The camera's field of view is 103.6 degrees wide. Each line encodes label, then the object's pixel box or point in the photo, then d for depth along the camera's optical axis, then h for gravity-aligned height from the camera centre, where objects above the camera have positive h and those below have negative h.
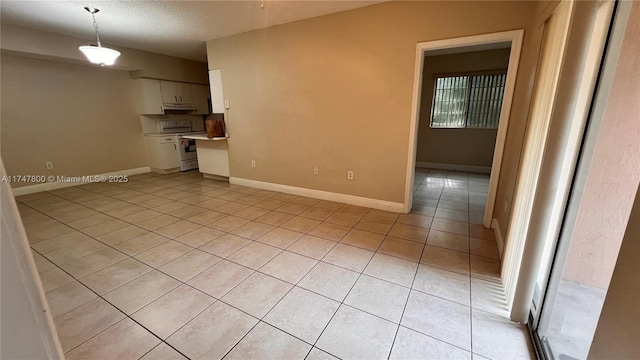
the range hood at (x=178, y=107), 5.63 +0.37
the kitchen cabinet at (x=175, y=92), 5.56 +0.69
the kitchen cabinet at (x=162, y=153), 5.43 -0.65
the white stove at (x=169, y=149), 5.45 -0.56
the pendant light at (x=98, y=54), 2.83 +0.79
